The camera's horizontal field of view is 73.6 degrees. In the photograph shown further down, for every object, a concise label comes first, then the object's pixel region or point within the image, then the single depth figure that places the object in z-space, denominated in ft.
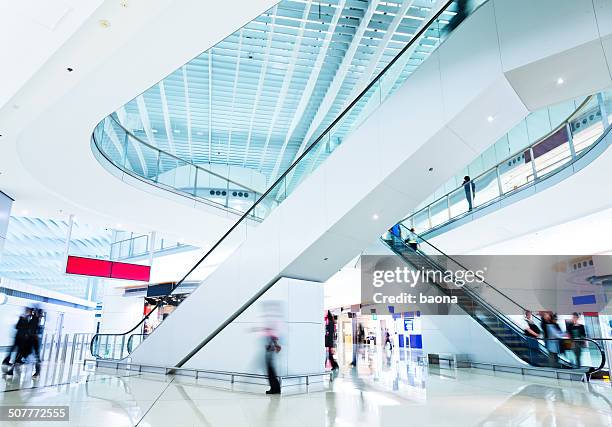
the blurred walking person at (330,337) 35.32
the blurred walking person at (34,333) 35.19
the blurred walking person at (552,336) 29.27
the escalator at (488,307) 28.50
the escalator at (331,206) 19.79
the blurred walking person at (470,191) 41.95
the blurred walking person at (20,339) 34.12
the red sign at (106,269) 39.70
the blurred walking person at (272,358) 21.81
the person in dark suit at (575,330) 31.48
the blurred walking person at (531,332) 30.78
